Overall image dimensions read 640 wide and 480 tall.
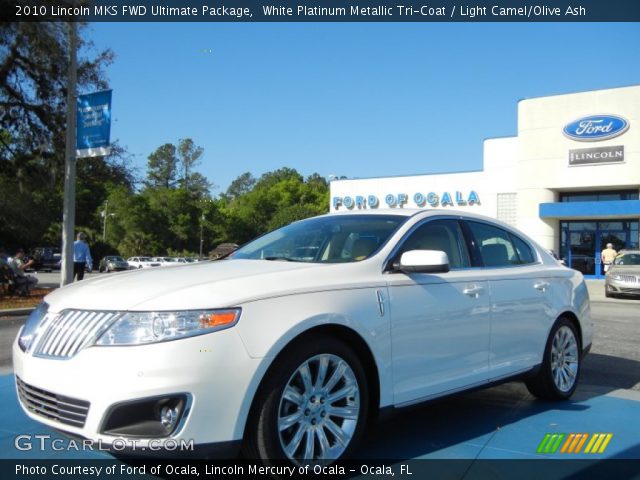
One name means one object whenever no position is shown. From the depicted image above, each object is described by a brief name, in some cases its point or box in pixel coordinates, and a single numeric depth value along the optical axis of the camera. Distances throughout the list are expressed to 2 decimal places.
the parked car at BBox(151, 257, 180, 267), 52.91
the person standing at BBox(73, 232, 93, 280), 15.30
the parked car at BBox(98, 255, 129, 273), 47.12
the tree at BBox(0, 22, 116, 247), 16.44
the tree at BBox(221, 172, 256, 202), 143.00
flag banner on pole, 13.01
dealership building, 31.41
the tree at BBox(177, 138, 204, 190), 103.06
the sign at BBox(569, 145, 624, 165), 31.55
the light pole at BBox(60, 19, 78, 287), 13.68
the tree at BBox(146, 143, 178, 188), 101.88
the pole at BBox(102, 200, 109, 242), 63.46
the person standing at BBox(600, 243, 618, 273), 23.33
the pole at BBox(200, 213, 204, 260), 69.91
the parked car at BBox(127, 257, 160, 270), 51.85
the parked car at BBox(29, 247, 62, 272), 49.72
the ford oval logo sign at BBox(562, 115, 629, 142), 31.55
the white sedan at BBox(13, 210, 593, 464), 2.88
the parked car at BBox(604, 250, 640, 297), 17.41
